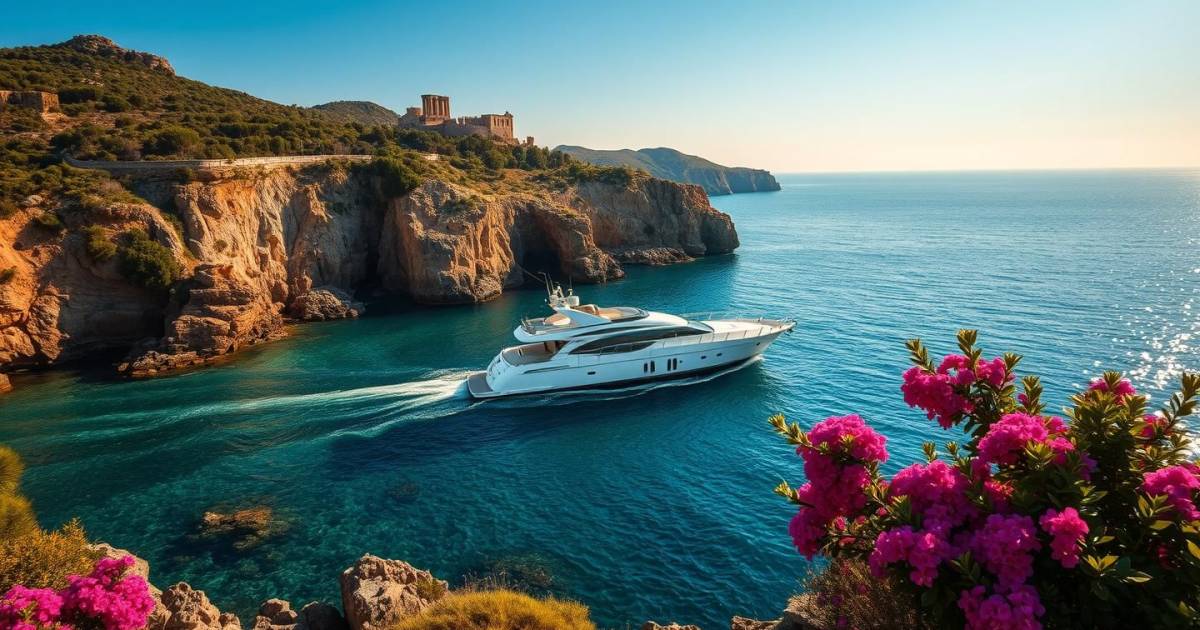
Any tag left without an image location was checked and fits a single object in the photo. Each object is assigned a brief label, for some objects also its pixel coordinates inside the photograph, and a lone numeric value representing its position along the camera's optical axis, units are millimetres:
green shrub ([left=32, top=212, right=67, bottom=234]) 36906
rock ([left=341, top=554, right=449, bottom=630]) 13016
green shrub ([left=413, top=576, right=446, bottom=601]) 14070
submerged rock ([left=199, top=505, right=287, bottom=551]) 19125
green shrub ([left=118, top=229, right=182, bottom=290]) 38094
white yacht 31312
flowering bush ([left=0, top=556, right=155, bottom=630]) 8250
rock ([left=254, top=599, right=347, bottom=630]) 13453
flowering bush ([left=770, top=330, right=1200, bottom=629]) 5508
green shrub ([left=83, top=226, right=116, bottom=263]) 37406
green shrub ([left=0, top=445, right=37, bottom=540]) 11227
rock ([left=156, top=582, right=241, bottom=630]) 12891
